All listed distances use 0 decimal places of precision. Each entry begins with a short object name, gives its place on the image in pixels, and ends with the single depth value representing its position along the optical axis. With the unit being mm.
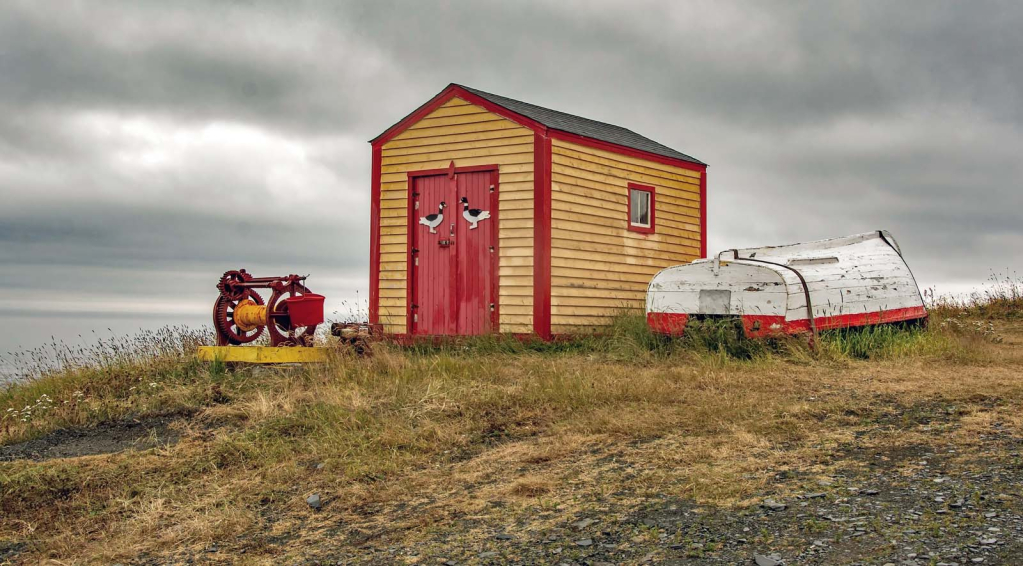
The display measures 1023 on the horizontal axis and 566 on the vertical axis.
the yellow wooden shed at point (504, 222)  11867
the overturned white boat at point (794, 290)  9242
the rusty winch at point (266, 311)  10148
